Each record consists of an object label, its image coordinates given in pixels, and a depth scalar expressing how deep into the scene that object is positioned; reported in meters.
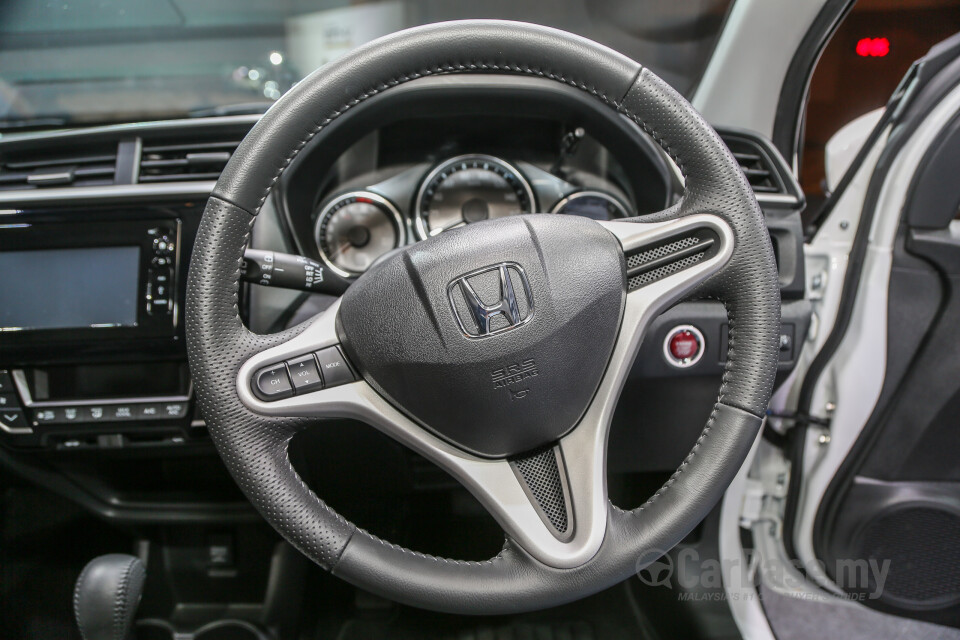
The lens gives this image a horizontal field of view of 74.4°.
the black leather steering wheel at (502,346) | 0.65
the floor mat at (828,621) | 1.53
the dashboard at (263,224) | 0.99
